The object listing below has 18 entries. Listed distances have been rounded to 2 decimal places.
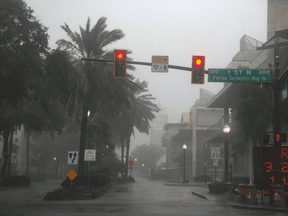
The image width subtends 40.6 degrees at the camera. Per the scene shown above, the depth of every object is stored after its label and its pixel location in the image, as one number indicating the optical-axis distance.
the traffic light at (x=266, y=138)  17.53
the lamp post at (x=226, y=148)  27.07
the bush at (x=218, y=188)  26.42
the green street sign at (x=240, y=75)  17.39
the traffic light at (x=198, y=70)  16.42
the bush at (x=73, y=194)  21.06
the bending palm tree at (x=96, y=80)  26.48
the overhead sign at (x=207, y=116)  83.70
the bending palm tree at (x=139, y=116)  49.78
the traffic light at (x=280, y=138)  17.08
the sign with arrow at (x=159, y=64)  16.84
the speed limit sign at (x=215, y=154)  35.07
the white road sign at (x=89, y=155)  27.59
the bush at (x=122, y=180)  53.91
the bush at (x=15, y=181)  38.19
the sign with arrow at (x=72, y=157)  22.66
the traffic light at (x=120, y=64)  16.39
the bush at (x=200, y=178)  64.66
